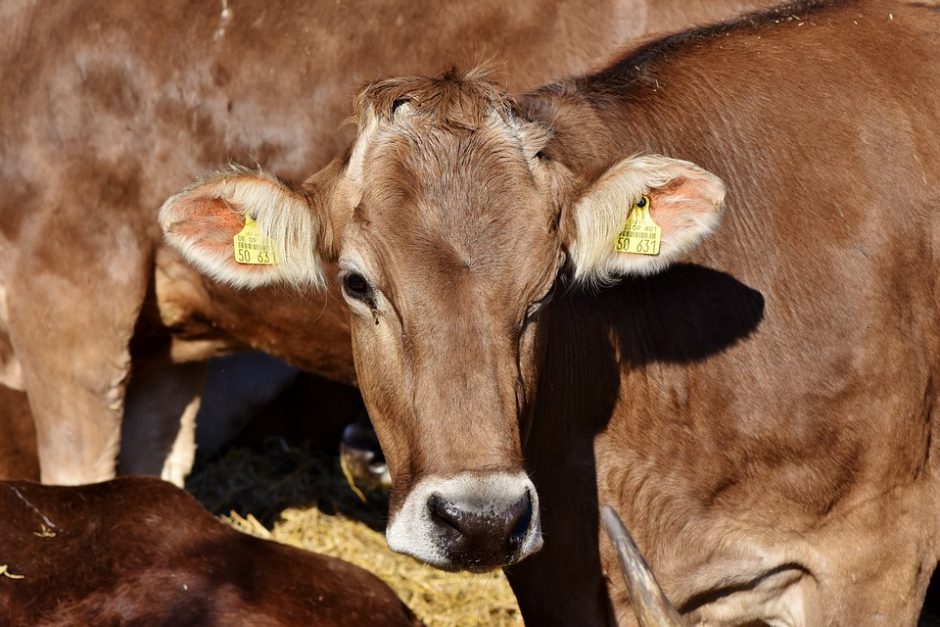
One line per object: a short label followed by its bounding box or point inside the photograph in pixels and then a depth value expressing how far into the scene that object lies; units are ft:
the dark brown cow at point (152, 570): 27.30
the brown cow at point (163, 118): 37.65
